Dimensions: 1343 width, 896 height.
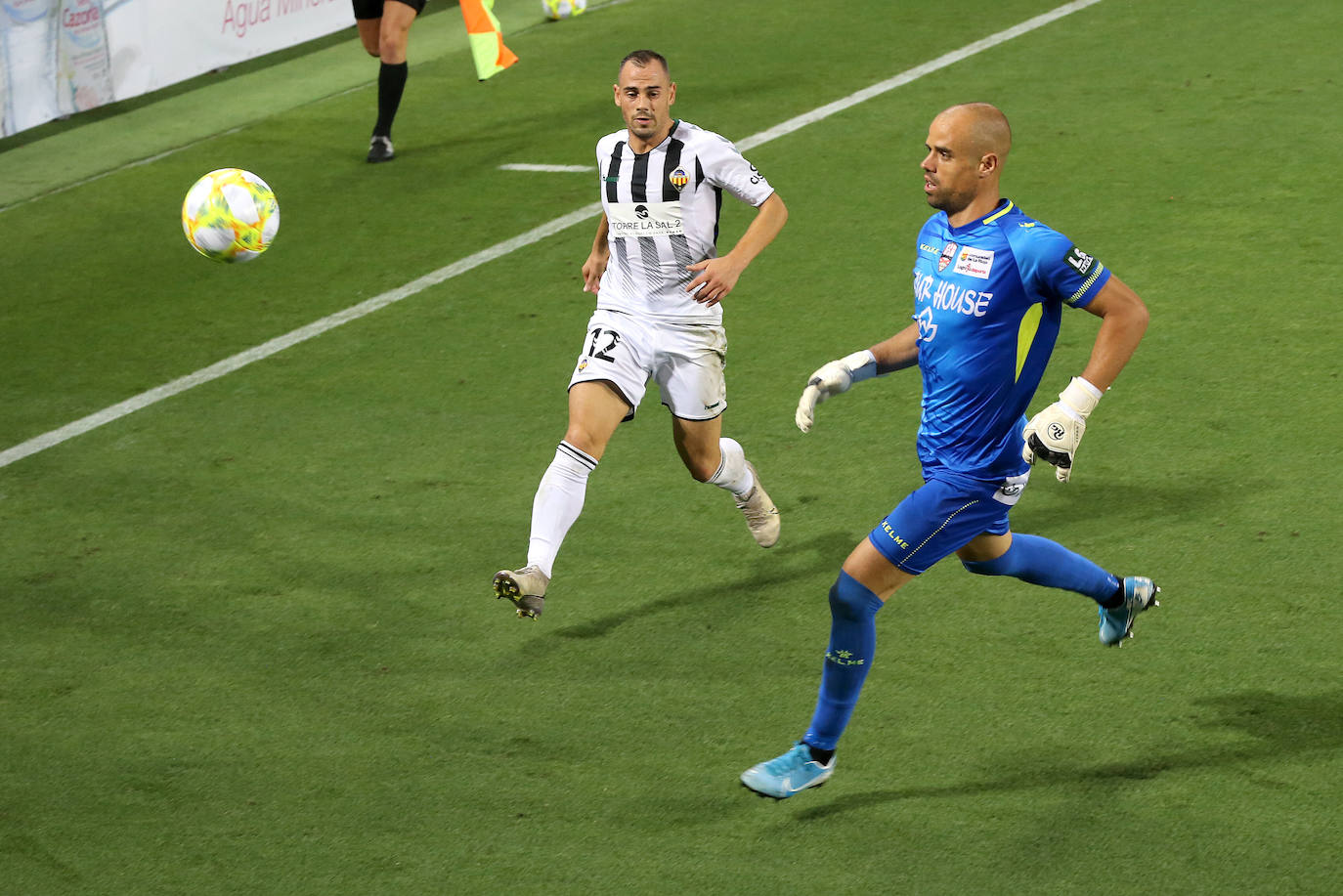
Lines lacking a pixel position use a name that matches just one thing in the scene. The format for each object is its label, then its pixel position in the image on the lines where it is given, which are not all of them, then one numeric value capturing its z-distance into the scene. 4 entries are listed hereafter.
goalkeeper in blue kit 10.01
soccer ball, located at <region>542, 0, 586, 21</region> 32.72
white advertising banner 26.66
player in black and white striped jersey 12.66
